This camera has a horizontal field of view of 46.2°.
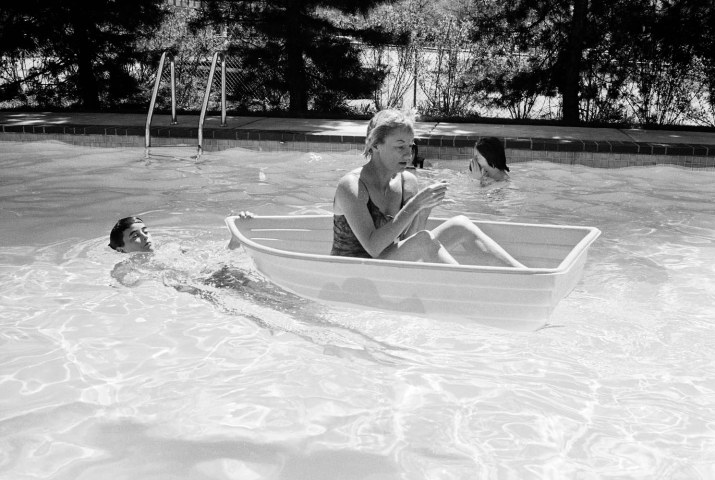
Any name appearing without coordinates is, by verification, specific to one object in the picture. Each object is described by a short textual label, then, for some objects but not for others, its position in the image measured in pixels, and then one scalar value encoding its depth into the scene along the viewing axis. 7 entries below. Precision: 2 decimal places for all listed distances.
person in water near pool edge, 7.79
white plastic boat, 3.86
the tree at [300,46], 12.55
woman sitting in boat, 4.11
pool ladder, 9.78
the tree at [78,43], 12.73
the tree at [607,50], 11.64
